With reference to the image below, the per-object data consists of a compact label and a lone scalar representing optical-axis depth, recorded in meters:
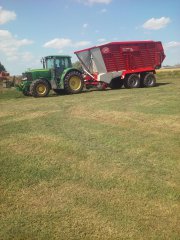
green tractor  10.41
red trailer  11.33
